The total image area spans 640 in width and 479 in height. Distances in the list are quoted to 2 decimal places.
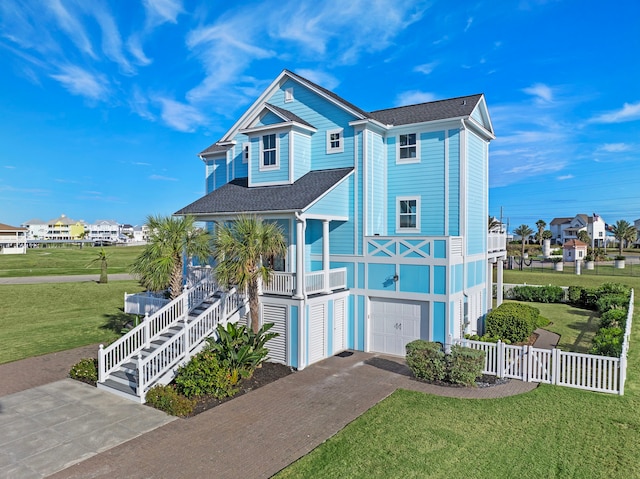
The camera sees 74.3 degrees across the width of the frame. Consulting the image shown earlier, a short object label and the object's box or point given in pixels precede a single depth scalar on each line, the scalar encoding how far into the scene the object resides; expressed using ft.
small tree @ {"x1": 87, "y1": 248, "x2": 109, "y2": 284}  117.05
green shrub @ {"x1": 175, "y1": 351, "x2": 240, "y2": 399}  37.27
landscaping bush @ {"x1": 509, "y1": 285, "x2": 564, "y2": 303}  92.63
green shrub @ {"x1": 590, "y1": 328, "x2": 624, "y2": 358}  41.14
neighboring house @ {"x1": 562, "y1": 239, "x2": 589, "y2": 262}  213.87
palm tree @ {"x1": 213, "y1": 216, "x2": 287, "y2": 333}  44.34
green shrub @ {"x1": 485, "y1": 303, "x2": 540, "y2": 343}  53.47
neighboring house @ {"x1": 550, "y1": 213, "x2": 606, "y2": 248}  365.61
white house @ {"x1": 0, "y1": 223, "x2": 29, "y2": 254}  265.95
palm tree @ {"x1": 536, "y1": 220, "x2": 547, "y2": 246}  337.31
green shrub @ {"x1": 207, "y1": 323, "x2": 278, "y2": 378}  41.23
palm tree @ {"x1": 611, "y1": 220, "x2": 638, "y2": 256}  281.13
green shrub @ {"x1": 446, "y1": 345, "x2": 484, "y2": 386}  39.99
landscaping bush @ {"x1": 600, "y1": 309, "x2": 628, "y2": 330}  58.44
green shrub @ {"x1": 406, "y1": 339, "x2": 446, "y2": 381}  41.37
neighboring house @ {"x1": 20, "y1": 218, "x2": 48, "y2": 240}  623.61
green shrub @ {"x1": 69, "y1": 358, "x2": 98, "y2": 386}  42.01
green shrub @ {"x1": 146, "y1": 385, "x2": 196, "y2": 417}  34.01
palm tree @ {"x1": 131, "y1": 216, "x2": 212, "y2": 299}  48.57
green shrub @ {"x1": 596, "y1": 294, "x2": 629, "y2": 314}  73.10
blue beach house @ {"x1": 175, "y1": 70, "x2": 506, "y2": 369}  48.91
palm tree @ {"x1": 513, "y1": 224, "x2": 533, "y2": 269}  259.19
